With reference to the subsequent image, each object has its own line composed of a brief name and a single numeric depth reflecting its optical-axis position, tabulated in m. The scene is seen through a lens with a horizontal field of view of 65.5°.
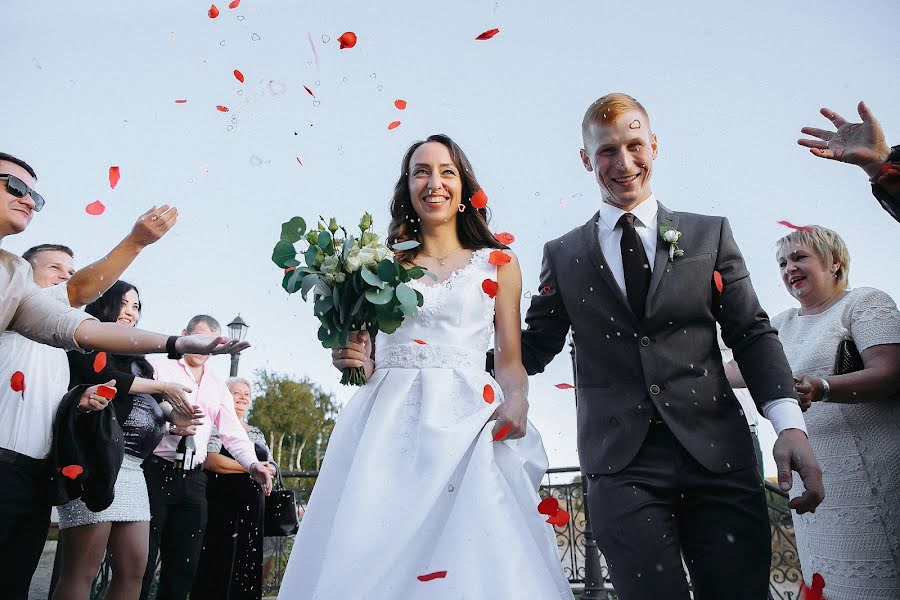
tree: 38.31
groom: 2.35
